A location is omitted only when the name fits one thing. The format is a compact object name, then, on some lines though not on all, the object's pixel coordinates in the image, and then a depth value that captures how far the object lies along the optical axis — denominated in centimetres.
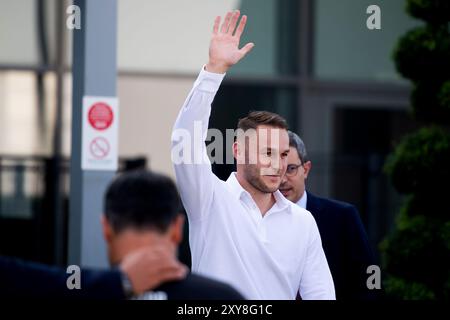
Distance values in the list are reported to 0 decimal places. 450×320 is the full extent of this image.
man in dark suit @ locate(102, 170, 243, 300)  418
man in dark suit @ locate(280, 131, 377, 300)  762
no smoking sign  737
